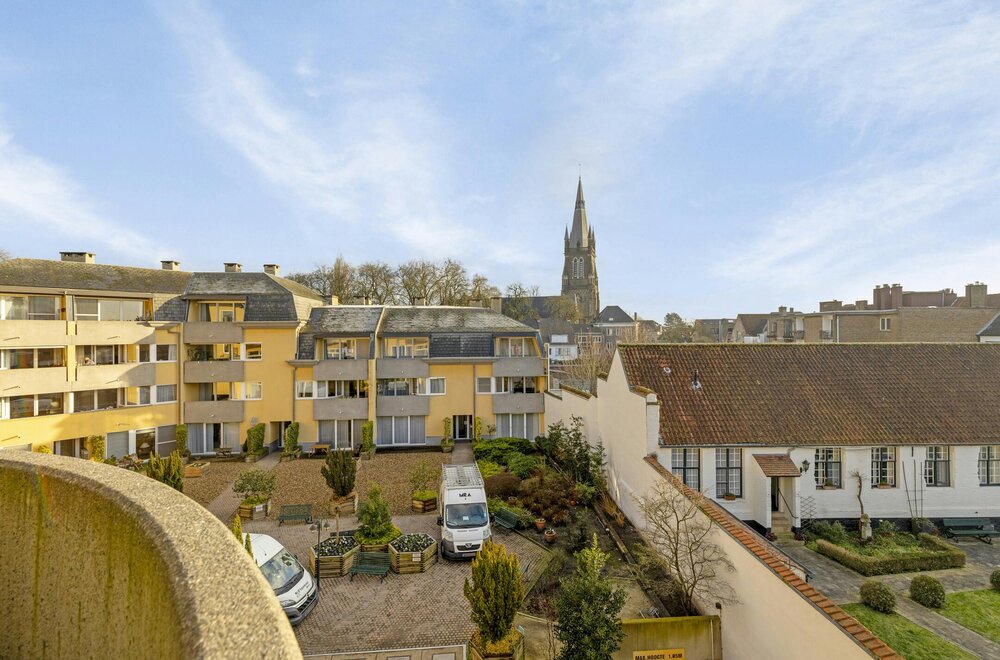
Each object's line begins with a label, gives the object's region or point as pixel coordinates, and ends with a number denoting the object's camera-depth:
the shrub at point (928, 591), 12.34
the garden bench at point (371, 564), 13.88
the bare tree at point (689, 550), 11.34
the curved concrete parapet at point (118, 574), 2.84
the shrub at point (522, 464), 21.93
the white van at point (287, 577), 11.54
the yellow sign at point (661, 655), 10.26
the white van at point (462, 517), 14.70
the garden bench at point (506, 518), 16.91
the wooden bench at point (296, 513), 17.61
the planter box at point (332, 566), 13.80
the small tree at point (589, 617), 9.12
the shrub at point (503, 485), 19.67
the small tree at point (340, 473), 18.59
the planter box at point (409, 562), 14.04
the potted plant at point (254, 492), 18.25
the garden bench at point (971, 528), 16.64
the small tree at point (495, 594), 9.72
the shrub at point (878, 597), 12.05
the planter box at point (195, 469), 23.55
